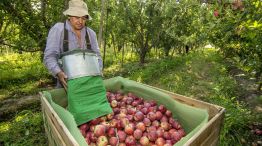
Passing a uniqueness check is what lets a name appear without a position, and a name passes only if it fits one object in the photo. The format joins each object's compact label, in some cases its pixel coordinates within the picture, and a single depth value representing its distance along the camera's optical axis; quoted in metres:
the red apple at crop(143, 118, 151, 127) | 1.45
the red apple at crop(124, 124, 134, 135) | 1.35
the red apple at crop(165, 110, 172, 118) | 1.55
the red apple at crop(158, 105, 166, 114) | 1.58
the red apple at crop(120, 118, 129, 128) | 1.40
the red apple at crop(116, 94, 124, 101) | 1.78
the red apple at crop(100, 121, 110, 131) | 1.35
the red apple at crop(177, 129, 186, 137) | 1.38
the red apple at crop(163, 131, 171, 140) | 1.34
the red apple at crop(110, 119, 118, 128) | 1.39
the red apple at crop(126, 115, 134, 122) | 1.47
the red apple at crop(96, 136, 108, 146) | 1.23
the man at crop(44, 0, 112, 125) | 1.43
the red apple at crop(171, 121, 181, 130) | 1.47
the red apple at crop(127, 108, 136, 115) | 1.56
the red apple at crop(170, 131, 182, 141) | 1.33
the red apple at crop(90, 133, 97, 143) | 1.28
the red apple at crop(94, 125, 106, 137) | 1.29
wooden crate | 1.00
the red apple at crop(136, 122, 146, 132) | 1.40
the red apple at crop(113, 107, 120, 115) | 1.58
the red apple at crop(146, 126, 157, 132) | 1.39
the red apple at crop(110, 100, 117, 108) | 1.66
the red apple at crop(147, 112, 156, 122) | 1.51
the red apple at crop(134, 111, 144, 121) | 1.48
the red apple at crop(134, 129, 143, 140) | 1.32
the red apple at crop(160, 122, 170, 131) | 1.44
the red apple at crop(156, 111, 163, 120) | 1.52
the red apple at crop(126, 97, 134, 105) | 1.71
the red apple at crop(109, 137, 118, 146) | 1.25
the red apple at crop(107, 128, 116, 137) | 1.31
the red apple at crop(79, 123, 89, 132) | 1.37
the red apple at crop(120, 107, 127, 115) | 1.55
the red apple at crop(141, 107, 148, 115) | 1.57
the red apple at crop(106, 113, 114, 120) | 1.47
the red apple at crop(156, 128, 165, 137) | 1.34
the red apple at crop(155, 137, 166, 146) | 1.26
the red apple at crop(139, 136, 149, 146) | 1.29
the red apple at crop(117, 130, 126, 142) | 1.30
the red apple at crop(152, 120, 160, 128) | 1.46
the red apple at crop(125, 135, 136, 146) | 1.26
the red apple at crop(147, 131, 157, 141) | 1.32
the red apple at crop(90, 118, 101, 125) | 1.43
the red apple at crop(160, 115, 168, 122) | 1.50
